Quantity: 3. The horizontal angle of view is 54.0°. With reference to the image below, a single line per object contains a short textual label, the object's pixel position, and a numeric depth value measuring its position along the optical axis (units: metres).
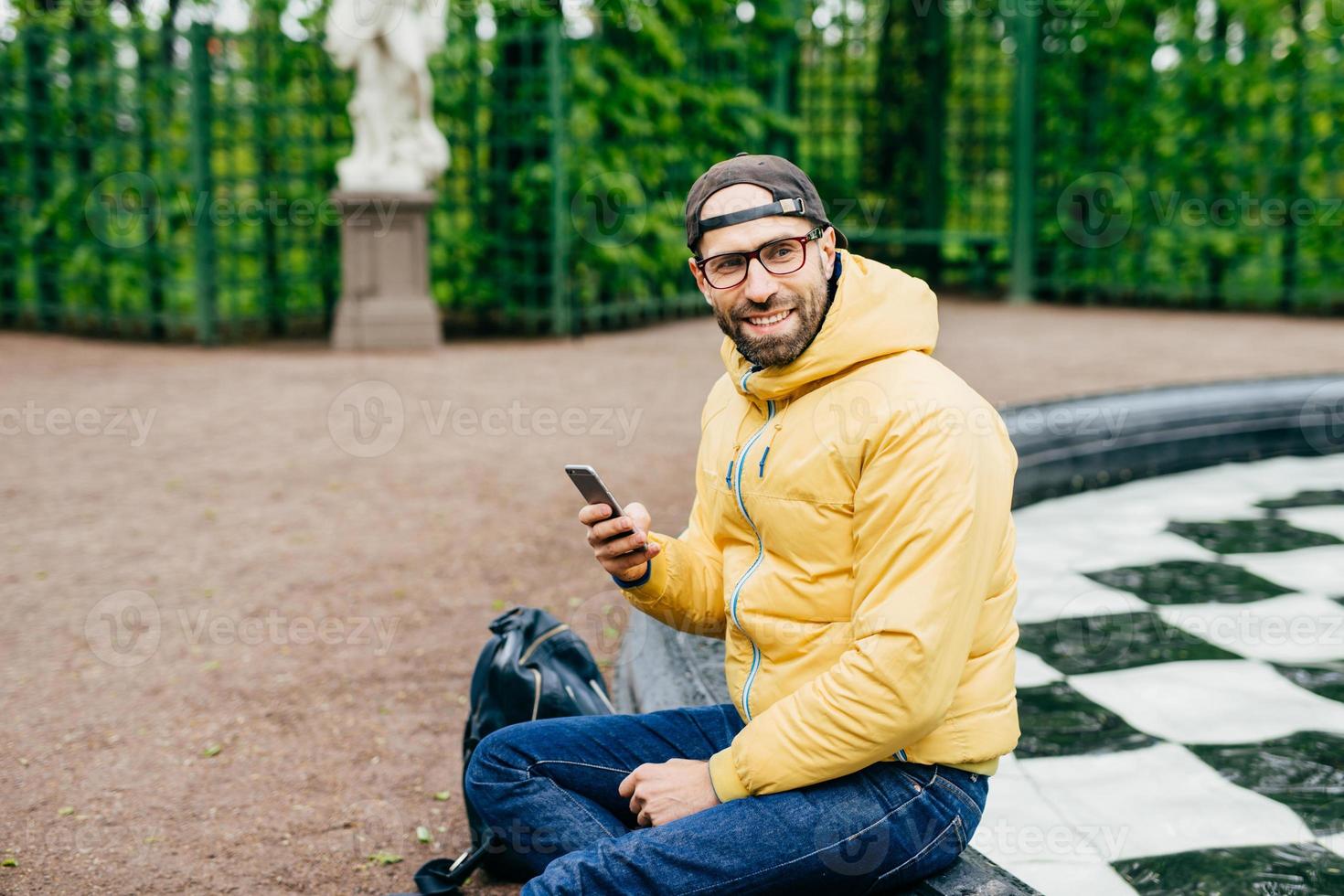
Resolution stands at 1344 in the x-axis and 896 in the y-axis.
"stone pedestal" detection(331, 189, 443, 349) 9.43
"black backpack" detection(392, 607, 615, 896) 2.62
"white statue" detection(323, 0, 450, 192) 9.08
